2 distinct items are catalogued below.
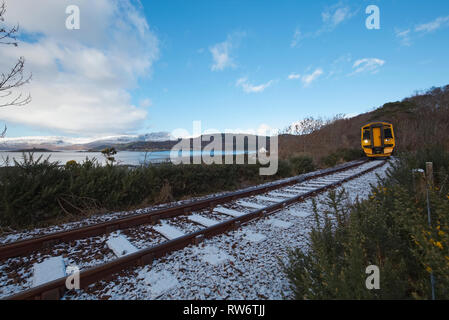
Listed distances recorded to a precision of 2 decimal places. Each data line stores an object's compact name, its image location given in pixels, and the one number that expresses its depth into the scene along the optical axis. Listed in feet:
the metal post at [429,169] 10.60
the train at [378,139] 48.83
